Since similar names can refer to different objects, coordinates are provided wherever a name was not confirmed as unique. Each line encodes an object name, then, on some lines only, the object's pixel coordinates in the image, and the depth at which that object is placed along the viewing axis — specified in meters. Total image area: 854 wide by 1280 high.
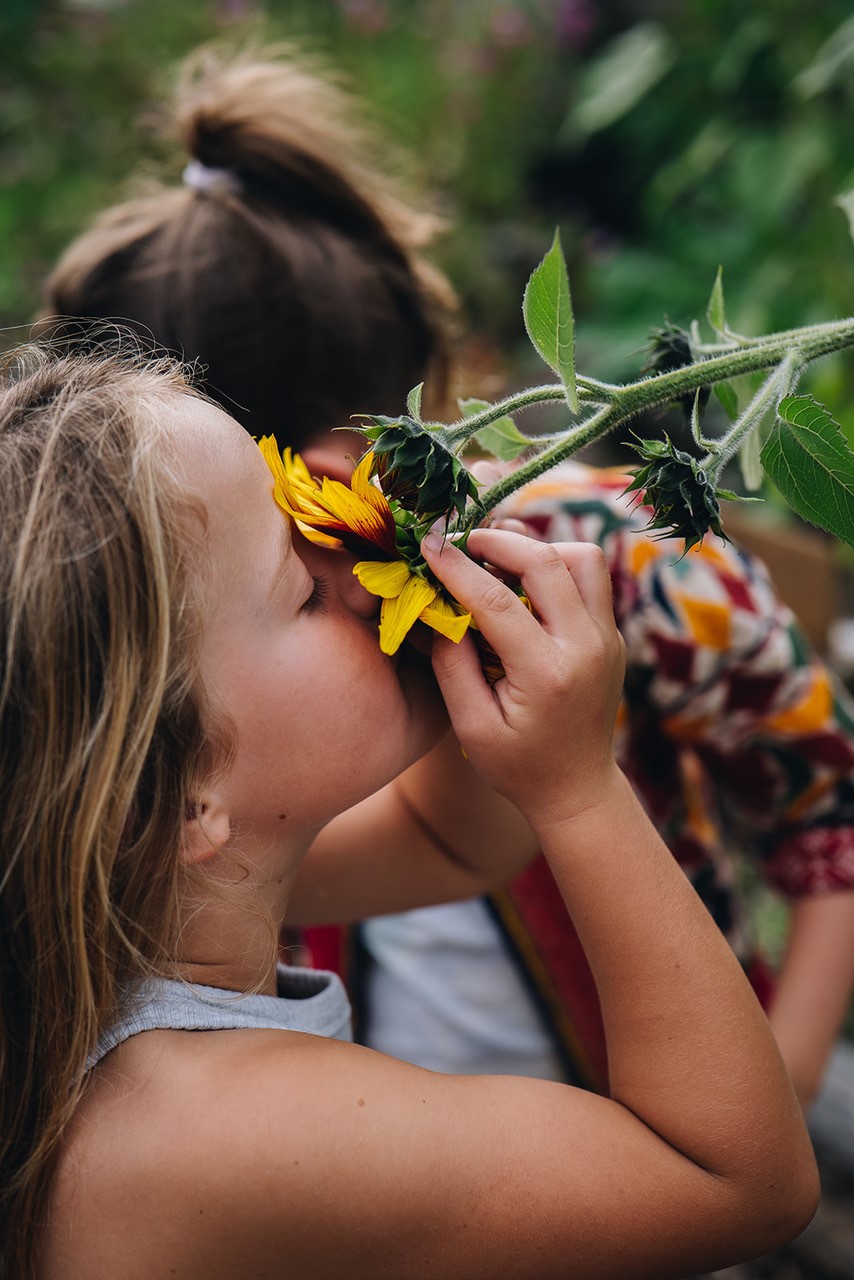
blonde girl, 0.79
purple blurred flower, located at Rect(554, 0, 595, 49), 4.29
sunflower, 0.74
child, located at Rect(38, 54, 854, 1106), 1.33
